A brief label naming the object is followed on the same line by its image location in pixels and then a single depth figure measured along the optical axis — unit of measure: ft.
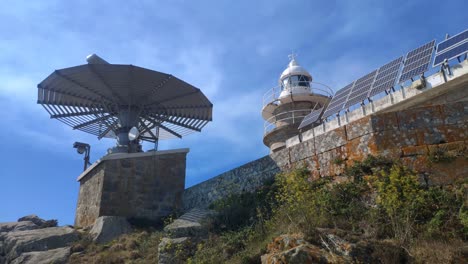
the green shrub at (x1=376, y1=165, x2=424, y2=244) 22.53
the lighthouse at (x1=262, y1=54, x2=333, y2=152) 75.25
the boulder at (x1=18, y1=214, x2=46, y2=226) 61.37
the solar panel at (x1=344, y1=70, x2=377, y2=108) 40.29
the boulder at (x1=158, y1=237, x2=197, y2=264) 31.12
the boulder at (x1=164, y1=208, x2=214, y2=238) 35.91
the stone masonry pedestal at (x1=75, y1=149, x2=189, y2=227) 50.52
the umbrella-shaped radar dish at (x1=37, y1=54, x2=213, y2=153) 55.67
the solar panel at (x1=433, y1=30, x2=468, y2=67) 33.78
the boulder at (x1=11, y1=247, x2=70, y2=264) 37.93
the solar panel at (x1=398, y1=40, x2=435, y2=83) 35.90
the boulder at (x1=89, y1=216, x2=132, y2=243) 43.14
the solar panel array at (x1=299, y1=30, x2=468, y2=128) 35.27
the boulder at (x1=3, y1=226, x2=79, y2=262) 42.39
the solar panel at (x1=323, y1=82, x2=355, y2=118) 41.64
